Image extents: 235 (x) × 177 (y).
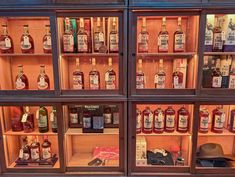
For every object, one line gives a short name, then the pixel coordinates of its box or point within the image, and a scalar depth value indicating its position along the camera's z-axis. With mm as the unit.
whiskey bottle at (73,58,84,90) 1868
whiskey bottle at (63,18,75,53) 1765
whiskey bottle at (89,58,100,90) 1870
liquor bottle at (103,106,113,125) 1939
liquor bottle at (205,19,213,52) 1744
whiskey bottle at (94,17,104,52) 1814
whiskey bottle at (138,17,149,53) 1786
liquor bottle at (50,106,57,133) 1911
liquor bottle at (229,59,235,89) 1790
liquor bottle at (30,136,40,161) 1943
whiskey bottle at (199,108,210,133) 1857
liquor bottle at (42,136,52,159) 1956
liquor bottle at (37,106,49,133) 1905
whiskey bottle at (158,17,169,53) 1794
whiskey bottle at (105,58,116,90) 1850
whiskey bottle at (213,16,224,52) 1762
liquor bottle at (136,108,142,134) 1846
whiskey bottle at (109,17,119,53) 1768
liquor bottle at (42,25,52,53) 1795
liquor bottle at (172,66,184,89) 1839
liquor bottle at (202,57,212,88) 1817
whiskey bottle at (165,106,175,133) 1884
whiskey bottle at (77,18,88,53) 1790
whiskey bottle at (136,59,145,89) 1811
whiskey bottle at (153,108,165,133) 1886
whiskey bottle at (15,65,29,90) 1865
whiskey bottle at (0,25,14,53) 1800
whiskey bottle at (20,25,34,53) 1827
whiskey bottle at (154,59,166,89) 1858
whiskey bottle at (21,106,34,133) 1901
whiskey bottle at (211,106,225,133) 1885
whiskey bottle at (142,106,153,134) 1888
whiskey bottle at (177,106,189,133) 1855
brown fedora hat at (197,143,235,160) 1937
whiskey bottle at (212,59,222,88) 1803
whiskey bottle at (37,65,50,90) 1866
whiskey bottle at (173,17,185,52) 1772
